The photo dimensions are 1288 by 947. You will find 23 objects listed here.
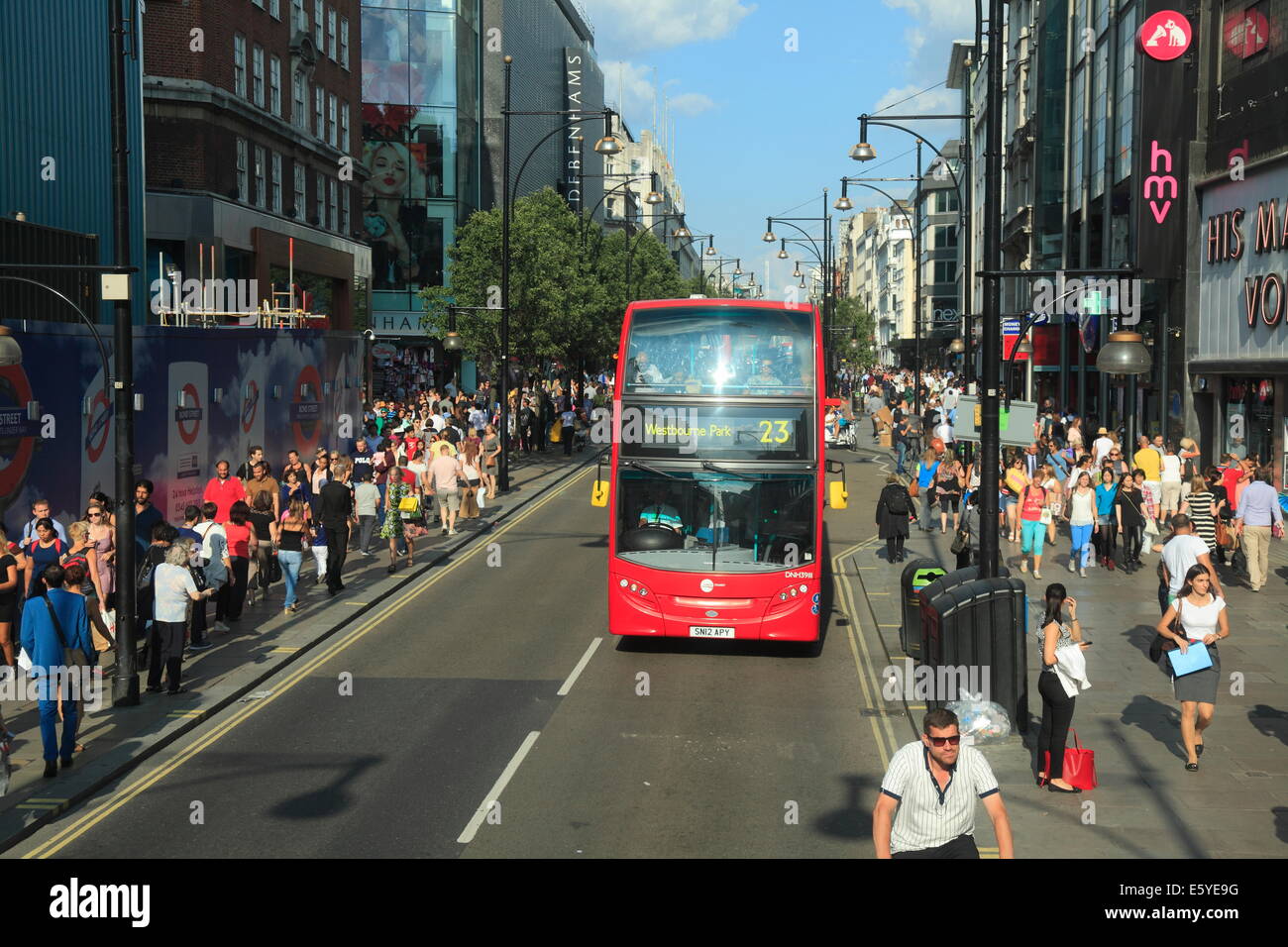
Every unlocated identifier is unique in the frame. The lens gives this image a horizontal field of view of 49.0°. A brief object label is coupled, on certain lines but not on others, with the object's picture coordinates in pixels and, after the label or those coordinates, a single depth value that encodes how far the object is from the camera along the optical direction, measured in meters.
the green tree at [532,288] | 46.16
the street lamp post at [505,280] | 35.06
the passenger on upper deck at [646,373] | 16.81
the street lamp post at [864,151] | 28.56
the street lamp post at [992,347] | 15.52
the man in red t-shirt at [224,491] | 19.39
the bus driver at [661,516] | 16.94
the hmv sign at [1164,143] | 32.75
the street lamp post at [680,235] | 60.16
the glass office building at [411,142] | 68.81
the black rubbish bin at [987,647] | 13.45
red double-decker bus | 16.56
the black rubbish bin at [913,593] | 16.64
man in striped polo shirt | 7.30
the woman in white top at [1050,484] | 23.25
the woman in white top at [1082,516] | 22.52
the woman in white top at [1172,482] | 26.39
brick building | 38.28
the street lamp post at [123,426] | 14.18
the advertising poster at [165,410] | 18.12
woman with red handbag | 11.53
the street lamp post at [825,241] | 56.12
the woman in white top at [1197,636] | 12.21
